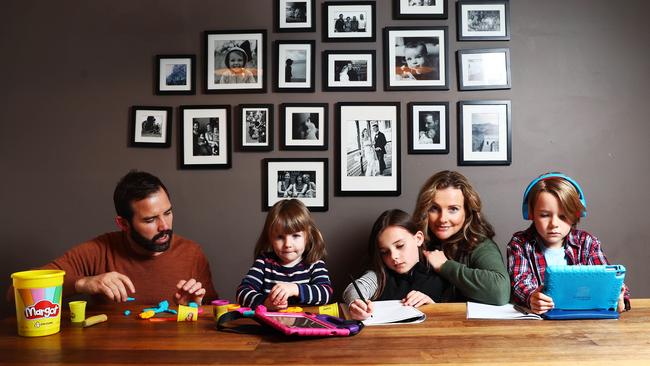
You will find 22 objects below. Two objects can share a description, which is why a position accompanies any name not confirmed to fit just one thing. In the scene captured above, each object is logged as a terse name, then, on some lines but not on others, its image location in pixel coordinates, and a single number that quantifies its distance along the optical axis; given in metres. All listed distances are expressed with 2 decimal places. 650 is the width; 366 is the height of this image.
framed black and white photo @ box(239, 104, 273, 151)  2.68
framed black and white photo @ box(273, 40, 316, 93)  2.67
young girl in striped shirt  1.99
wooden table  1.20
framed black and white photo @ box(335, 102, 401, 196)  2.65
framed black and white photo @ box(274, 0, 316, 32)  2.67
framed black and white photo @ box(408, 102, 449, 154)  2.64
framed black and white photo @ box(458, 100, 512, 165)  2.64
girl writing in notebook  2.05
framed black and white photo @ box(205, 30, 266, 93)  2.69
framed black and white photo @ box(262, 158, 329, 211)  2.66
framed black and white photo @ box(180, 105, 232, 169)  2.69
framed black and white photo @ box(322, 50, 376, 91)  2.66
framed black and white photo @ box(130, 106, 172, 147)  2.71
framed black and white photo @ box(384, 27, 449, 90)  2.65
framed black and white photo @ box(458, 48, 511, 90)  2.64
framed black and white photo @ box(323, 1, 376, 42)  2.66
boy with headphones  1.96
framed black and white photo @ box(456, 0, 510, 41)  2.65
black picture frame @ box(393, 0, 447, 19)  2.65
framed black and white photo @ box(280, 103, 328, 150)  2.67
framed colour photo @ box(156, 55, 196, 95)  2.71
